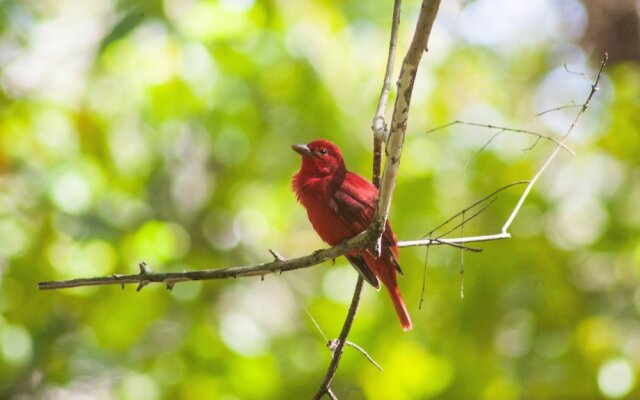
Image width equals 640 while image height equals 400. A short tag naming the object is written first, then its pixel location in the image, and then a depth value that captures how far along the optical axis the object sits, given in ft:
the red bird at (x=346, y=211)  24.58
